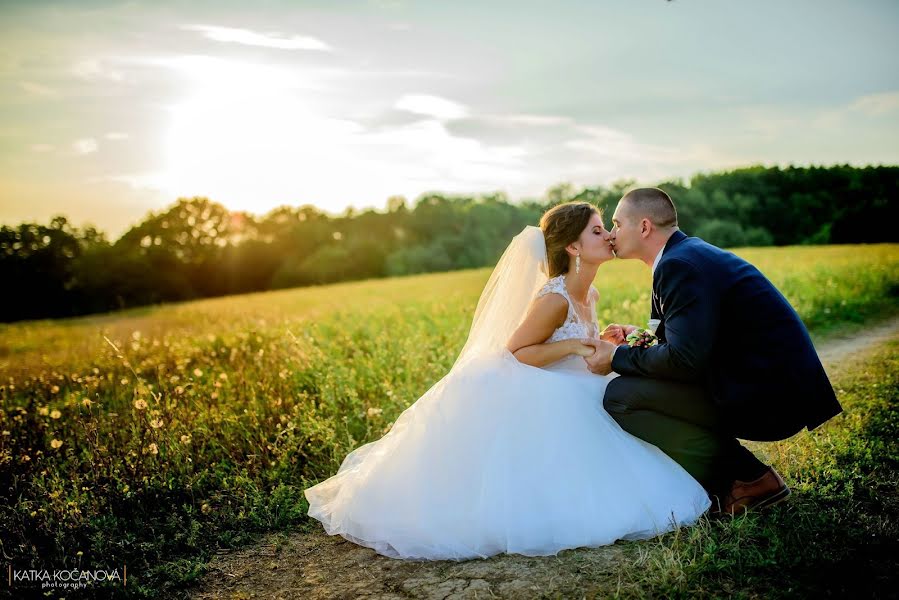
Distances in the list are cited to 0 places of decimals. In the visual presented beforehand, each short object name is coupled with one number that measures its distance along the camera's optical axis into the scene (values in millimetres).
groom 4309
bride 4215
